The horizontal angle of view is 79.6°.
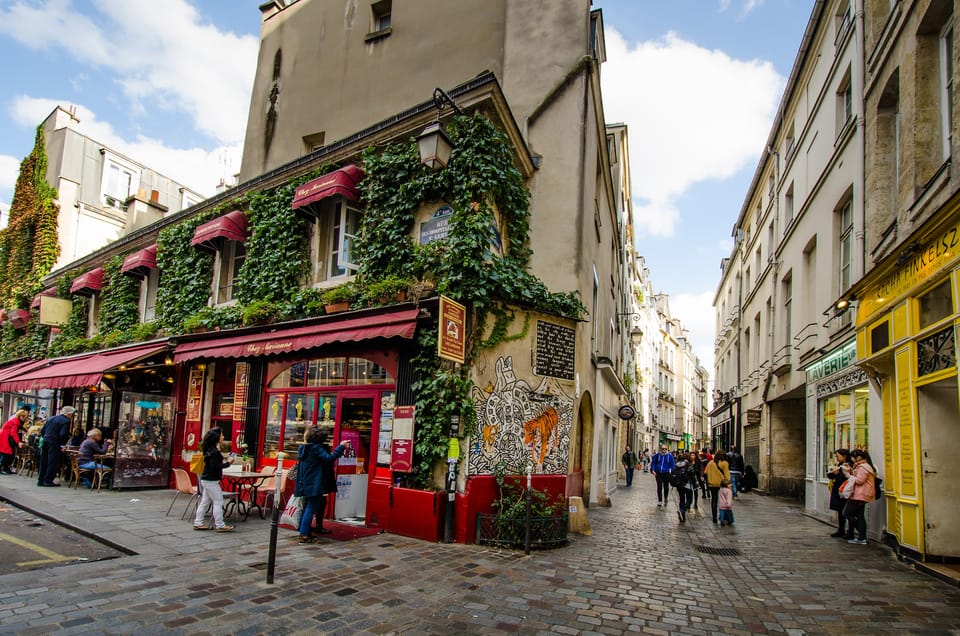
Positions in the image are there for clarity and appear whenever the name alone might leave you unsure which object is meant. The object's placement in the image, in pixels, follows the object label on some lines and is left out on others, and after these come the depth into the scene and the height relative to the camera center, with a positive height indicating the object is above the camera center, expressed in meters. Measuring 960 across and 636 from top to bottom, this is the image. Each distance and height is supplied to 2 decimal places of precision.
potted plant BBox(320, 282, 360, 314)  9.95 +1.63
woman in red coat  14.54 -1.65
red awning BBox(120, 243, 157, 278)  15.02 +3.16
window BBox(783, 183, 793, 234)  18.25 +6.49
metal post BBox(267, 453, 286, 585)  5.66 -1.43
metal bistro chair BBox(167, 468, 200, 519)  9.16 -1.57
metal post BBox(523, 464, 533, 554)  7.66 -1.70
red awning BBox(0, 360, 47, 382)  17.16 +0.27
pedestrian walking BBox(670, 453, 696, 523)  12.16 -1.59
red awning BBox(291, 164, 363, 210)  10.50 +3.75
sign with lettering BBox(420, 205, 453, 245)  9.41 +2.78
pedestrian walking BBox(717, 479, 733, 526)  11.46 -1.88
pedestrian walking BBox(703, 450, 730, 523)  11.64 -1.30
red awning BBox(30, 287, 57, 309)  19.33 +2.81
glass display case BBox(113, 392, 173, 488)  12.29 -1.28
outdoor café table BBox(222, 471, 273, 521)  8.98 -1.66
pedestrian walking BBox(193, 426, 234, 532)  8.27 -1.37
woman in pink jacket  9.12 -1.24
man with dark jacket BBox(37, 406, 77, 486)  12.56 -1.46
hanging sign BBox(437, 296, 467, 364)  7.99 +0.93
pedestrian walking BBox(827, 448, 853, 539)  10.01 -1.22
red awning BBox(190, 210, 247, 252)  12.62 +3.44
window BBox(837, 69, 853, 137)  12.77 +7.04
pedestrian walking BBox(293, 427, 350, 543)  7.70 -1.12
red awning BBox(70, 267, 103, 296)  17.02 +2.87
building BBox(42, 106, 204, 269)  22.75 +8.06
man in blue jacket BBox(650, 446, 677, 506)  15.54 -1.80
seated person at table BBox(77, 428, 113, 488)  12.15 -1.51
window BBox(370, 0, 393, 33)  15.42 +10.17
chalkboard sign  9.81 +0.88
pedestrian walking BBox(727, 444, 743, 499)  18.89 -2.01
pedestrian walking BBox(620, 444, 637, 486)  22.05 -2.23
